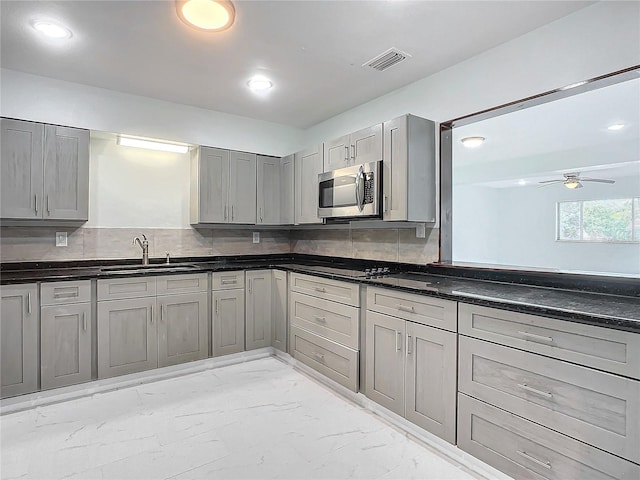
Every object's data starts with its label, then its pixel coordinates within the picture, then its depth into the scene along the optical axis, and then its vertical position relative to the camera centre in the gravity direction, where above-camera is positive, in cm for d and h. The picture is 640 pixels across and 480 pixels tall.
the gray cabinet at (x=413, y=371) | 202 -81
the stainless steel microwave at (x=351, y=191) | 284 +40
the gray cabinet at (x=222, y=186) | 363 +55
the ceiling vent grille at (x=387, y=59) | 251 +128
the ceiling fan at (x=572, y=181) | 493 +81
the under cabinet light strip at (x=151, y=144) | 336 +91
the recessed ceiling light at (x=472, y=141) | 421 +116
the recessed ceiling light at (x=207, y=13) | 193 +123
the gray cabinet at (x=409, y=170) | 268 +52
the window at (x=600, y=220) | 598 +34
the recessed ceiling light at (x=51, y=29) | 218 +128
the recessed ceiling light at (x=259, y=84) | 296 +130
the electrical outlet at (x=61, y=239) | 316 +0
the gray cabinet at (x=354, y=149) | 291 +78
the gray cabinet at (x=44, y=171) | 271 +52
